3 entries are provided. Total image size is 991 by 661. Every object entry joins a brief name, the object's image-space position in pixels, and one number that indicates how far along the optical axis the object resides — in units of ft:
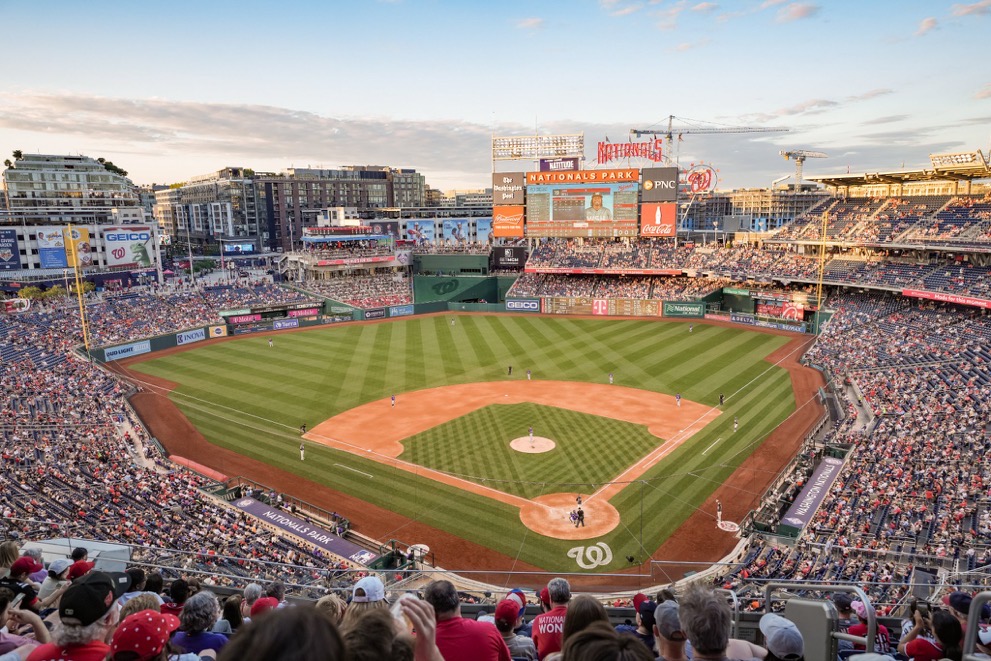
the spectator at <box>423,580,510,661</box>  14.34
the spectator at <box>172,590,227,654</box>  16.30
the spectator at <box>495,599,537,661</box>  19.40
